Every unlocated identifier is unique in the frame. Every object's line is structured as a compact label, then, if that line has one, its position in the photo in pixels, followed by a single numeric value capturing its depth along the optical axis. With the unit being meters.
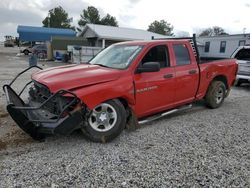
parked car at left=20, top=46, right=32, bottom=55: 27.76
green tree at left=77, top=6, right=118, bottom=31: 53.98
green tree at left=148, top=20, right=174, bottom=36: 60.66
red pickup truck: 2.88
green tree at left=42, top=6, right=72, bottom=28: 54.08
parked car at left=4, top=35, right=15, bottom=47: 49.53
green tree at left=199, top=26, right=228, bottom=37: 58.48
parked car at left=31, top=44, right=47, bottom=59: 23.25
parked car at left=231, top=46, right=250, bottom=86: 7.52
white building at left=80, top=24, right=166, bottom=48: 22.06
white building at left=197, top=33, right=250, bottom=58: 18.30
